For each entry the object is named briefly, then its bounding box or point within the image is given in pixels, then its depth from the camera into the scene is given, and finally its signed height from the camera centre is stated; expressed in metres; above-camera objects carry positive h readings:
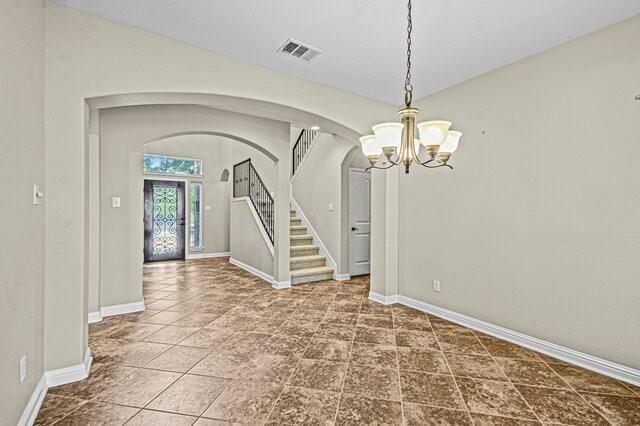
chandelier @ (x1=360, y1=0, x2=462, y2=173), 2.02 +0.52
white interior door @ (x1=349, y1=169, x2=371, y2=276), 6.05 -0.15
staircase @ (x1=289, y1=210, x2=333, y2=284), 5.67 -0.91
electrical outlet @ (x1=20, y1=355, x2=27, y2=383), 1.78 -0.91
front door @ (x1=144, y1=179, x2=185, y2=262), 7.84 -0.18
